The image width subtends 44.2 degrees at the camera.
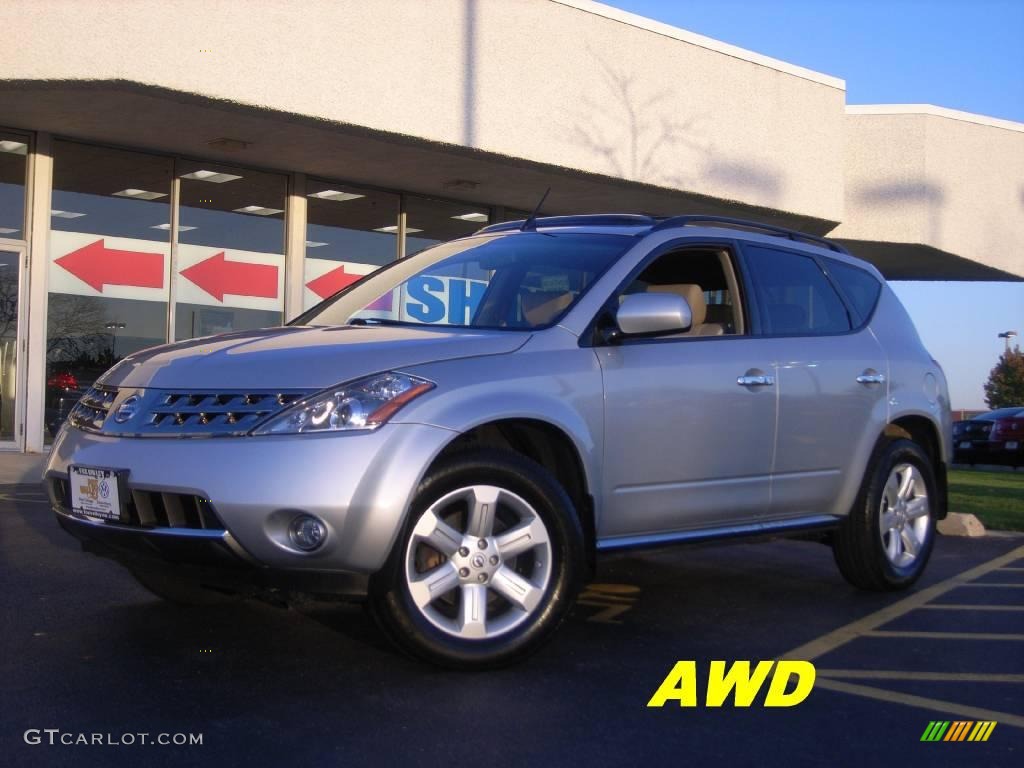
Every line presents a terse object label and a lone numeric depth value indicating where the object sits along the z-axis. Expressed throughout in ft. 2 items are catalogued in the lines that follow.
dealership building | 40.98
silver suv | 13.44
